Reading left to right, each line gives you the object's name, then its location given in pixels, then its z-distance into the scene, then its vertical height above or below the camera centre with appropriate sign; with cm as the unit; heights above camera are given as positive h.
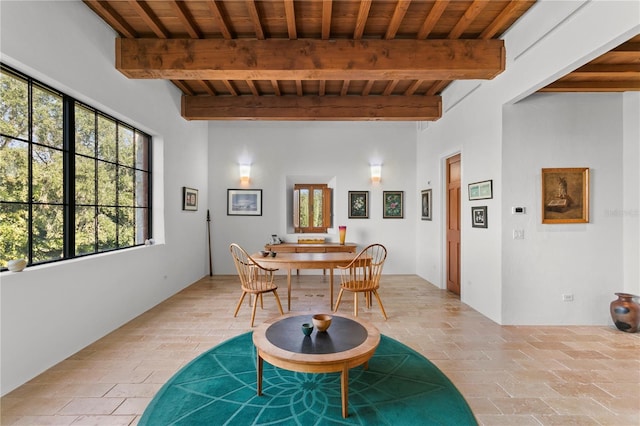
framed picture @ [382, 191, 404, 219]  615 +16
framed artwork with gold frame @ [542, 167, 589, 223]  342 +20
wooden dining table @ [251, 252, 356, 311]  379 -65
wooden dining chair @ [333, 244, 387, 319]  364 -93
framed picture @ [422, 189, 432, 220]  557 +16
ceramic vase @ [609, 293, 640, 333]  318 -112
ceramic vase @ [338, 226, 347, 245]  588 -41
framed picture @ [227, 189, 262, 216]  613 +23
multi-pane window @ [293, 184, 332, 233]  631 +12
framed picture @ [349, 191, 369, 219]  615 +17
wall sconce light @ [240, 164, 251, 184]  606 +84
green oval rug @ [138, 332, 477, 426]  186 -133
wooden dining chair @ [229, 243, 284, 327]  353 -93
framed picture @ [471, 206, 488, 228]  376 -6
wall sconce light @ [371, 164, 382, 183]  608 +86
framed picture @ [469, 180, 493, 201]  363 +29
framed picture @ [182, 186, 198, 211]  497 +26
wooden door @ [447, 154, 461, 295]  471 -20
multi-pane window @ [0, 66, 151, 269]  226 +36
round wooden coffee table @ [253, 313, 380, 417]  183 -94
